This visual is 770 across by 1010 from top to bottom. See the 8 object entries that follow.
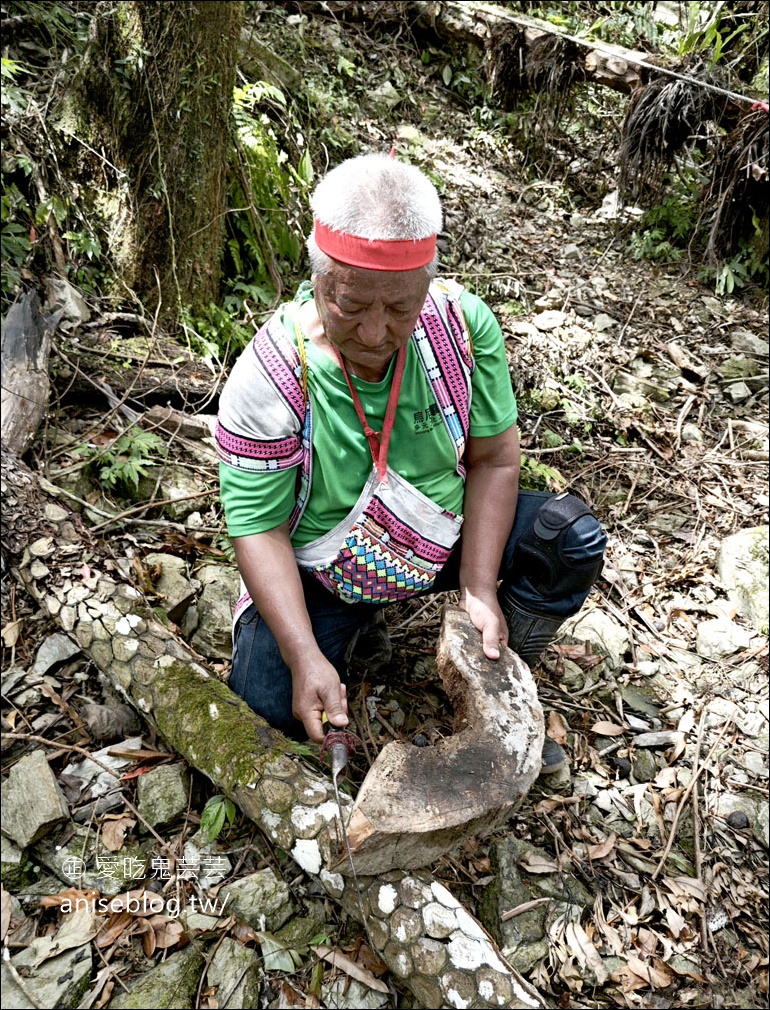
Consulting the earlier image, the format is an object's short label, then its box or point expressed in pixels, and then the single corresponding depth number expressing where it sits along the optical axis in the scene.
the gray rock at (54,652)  2.67
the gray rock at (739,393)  4.85
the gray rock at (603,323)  5.23
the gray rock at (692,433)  4.55
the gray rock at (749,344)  5.16
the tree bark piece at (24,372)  3.18
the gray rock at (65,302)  3.76
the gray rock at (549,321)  5.10
